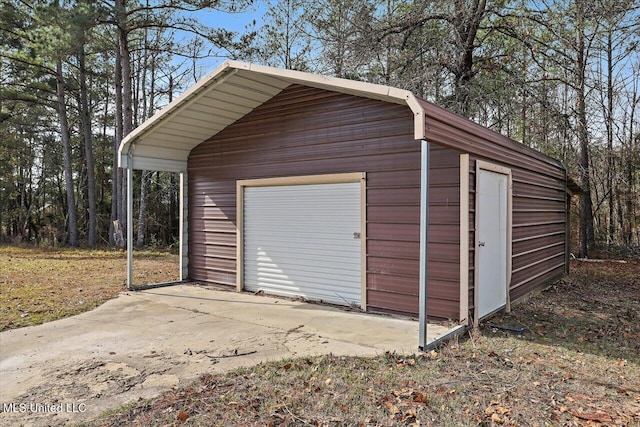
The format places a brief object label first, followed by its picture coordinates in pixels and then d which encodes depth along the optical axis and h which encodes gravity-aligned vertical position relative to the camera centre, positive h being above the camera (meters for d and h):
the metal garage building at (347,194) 4.50 +0.24
